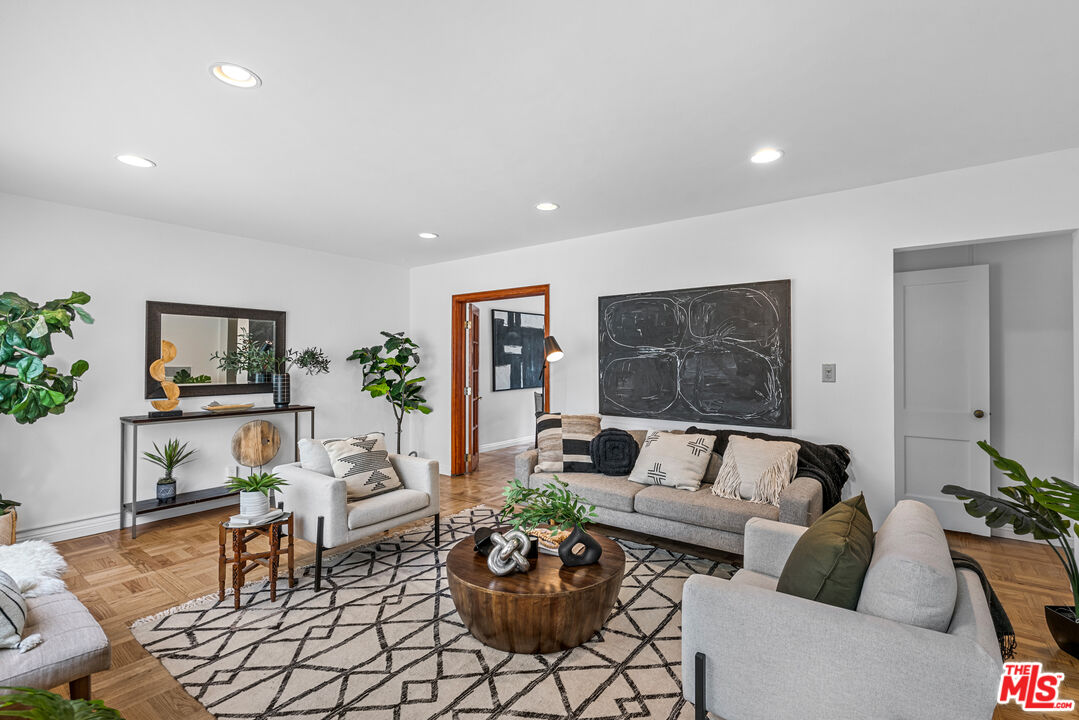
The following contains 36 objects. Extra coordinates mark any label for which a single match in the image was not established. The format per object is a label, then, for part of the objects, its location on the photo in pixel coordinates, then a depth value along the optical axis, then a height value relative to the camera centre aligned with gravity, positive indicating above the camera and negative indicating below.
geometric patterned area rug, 1.92 -1.28
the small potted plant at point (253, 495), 2.74 -0.71
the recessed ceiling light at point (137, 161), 2.85 +1.15
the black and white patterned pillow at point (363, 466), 3.20 -0.66
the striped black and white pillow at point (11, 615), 1.51 -0.77
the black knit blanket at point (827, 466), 3.05 -0.63
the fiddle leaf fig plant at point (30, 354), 2.91 +0.06
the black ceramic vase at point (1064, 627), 2.18 -1.15
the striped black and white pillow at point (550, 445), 3.95 -0.64
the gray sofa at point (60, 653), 1.46 -0.87
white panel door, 3.62 -0.16
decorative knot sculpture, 2.25 -0.86
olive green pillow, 1.51 -0.61
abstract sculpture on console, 4.02 -0.19
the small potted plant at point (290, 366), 4.76 -0.02
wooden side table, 2.64 -1.01
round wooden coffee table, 2.11 -1.02
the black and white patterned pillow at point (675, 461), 3.37 -0.66
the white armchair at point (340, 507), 2.90 -0.88
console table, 3.85 -1.01
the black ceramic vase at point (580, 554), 2.32 -0.87
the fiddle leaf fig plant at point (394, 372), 5.49 -0.10
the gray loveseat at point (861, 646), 1.26 -0.77
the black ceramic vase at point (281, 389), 4.75 -0.24
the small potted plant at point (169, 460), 4.04 -0.79
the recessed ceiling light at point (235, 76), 1.96 +1.14
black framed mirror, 4.17 +0.21
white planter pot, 2.73 -0.76
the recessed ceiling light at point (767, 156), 2.77 +1.16
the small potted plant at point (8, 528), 2.64 -0.87
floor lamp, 4.37 +0.11
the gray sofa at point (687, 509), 2.79 -0.88
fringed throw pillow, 3.02 -0.65
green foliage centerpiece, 2.34 -0.79
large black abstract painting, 3.62 +0.07
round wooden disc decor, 4.53 -0.73
